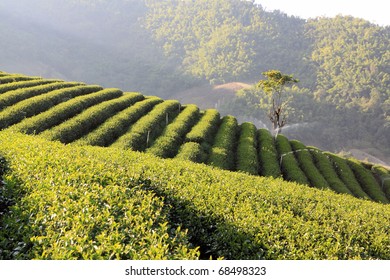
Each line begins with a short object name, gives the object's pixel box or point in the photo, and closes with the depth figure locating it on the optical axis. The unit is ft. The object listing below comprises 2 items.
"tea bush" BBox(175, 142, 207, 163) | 98.48
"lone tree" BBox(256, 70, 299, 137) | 156.04
